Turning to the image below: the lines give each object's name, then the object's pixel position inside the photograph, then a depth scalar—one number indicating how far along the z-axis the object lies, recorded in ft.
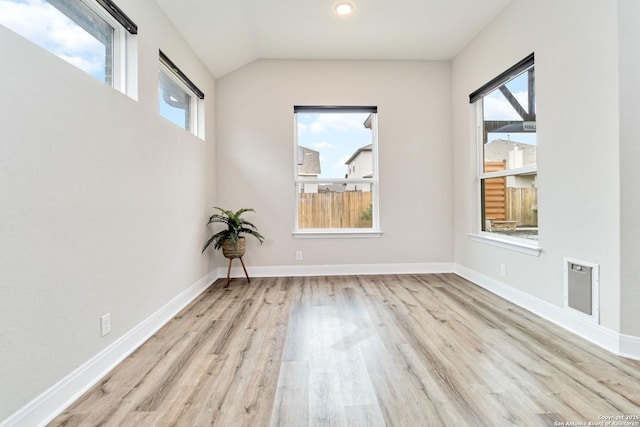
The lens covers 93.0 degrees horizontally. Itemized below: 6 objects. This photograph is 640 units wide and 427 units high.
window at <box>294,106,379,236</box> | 13.41
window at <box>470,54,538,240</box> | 8.89
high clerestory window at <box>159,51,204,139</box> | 8.96
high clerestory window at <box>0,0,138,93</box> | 4.63
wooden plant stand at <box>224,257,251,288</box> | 11.63
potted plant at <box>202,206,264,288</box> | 11.42
